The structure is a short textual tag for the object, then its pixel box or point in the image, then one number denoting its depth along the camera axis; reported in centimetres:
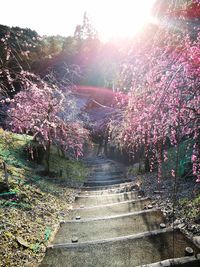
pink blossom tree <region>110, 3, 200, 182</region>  275
